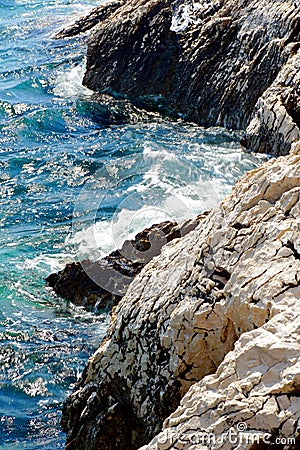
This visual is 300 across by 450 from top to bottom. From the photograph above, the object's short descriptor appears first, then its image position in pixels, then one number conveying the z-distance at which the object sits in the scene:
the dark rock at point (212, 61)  18.15
